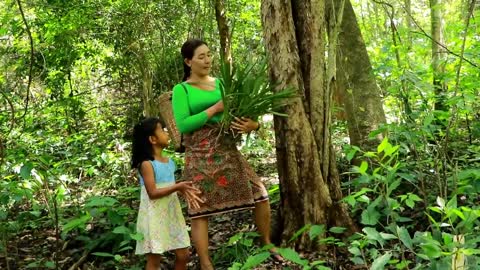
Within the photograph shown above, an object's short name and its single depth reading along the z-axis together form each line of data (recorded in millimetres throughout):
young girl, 3369
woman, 3441
